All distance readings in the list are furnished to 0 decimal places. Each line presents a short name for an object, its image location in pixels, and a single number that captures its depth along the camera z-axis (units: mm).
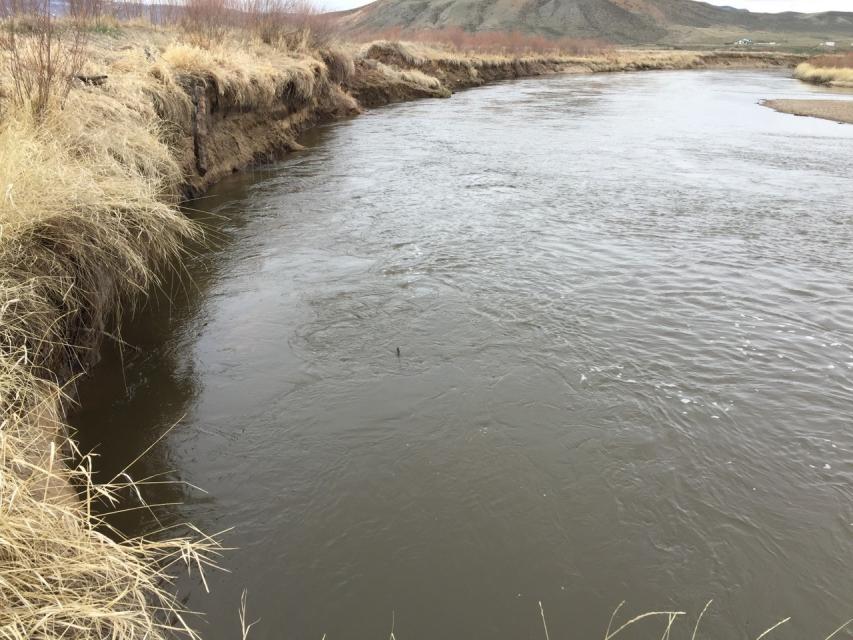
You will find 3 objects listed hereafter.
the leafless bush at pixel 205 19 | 14586
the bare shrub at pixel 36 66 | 5566
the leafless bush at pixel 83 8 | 6414
